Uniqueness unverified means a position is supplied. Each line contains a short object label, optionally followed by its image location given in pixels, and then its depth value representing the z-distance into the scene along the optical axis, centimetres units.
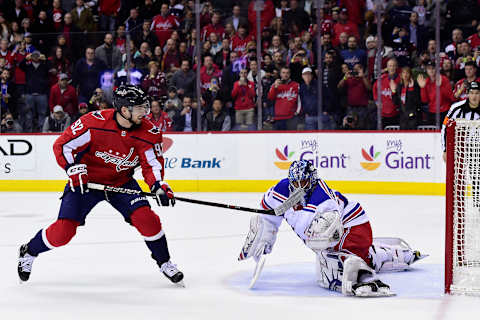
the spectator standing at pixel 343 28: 1873
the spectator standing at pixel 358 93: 1827
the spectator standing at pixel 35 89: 1970
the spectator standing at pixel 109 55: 1944
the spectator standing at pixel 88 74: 1952
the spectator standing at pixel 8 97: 1977
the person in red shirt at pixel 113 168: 853
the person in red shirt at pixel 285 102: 1875
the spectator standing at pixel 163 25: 1978
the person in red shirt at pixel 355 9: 1917
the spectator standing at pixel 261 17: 1936
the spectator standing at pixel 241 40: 1928
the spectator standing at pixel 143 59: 1955
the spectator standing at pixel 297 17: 1942
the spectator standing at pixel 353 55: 1842
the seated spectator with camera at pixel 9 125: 1966
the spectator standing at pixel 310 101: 1864
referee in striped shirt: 1080
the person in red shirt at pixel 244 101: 1897
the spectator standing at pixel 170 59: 1961
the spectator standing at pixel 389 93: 1803
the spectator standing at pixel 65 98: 1966
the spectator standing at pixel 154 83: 1952
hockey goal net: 811
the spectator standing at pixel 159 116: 1942
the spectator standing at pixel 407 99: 1781
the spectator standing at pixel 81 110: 1958
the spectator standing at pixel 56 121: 1966
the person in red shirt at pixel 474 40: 1811
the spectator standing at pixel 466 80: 1739
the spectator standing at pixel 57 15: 2244
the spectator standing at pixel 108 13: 2281
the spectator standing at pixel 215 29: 1948
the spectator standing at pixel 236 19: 1962
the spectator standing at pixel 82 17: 2239
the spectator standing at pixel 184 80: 1937
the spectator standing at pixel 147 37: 1966
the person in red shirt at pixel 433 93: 1756
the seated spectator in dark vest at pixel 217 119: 1909
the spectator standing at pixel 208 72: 1931
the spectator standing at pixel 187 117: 1927
